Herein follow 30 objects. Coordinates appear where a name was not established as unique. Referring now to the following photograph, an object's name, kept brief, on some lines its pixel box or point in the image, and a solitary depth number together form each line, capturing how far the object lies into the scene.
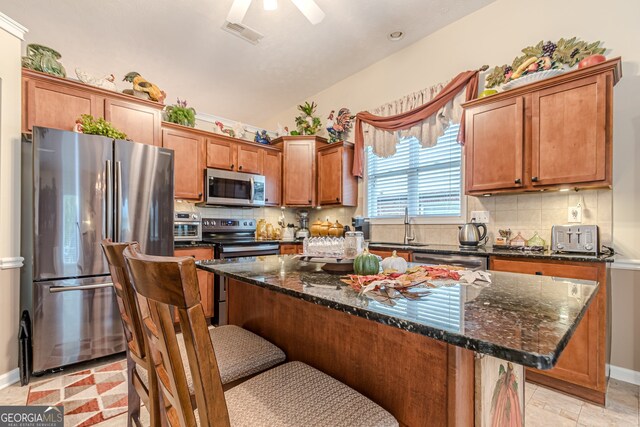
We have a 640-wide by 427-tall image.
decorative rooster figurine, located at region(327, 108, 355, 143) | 4.20
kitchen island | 0.59
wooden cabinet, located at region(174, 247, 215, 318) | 3.24
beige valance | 3.14
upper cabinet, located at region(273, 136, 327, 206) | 4.27
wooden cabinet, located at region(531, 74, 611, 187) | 2.08
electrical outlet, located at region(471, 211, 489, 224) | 2.94
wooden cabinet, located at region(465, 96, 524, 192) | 2.45
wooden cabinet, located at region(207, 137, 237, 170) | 3.75
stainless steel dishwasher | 2.37
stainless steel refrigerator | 2.18
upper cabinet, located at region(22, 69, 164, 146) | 2.46
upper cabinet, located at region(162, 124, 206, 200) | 3.44
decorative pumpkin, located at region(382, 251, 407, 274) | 1.24
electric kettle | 2.72
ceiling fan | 2.23
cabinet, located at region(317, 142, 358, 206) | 4.02
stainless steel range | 3.35
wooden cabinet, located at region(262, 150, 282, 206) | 4.26
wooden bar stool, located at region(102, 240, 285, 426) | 0.96
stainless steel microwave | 3.69
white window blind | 3.26
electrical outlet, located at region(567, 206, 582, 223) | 2.42
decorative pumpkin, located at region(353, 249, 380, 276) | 1.16
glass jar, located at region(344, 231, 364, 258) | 1.39
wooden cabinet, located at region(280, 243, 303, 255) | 3.92
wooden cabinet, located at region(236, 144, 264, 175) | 4.02
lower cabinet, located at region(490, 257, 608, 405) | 1.90
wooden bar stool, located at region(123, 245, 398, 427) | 0.55
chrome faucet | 3.51
